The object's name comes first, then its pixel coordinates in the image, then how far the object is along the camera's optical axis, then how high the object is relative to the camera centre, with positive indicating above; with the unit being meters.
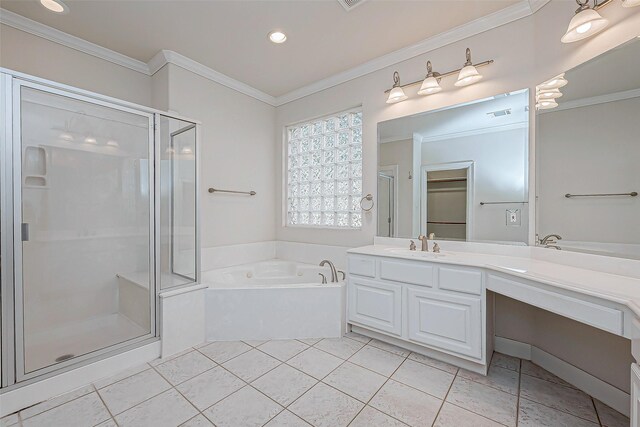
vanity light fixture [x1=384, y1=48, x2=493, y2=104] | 2.10 +1.10
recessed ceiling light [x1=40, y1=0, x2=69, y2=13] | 1.95 +1.50
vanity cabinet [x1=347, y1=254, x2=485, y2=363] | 1.81 -0.68
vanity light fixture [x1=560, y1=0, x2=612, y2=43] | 1.47 +1.05
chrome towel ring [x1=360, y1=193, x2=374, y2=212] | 2.81 +0.12
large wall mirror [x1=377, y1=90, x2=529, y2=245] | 2.04 +0.34
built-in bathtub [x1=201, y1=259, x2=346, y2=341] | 2.34 -0.88
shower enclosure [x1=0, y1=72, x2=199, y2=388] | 1.55 -0.08
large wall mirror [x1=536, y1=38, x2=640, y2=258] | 1.41 +0.32
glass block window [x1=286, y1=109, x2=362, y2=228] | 3.04 +0.48
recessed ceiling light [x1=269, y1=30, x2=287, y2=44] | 2.31 +1.53
